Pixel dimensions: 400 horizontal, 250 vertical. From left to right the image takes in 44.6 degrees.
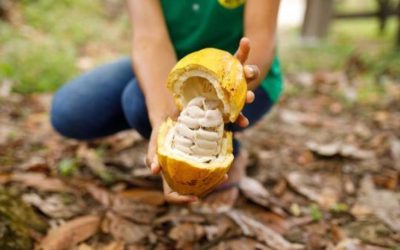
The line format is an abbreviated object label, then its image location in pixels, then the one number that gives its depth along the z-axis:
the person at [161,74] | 1.56
